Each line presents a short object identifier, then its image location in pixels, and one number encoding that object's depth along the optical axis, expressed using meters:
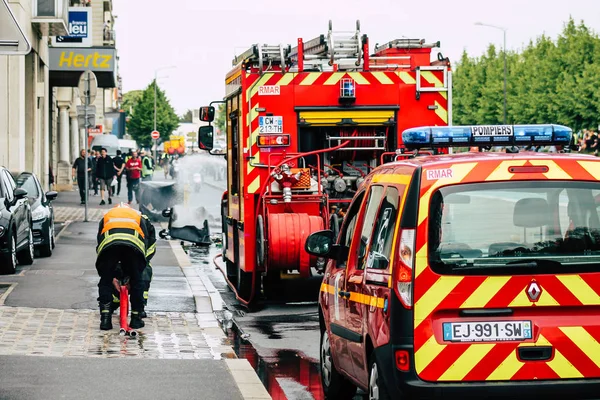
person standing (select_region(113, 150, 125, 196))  42.28
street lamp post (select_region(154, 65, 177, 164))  107.50
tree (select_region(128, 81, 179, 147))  133.62
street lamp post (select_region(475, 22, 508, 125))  85.44
